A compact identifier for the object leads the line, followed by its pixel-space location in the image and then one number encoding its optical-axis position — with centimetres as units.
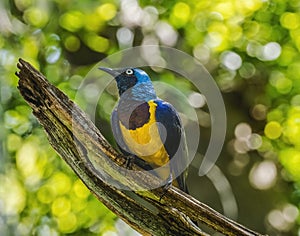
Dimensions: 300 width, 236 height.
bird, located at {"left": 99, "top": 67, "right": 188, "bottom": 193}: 616
